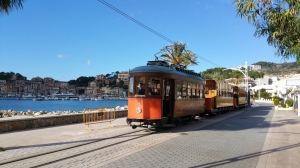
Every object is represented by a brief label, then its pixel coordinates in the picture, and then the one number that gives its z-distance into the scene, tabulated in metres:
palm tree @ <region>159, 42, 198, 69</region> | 38.85
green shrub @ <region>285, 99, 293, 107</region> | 40.39
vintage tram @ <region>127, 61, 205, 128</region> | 14.09
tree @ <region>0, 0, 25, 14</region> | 8.56
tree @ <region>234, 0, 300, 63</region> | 6.57
